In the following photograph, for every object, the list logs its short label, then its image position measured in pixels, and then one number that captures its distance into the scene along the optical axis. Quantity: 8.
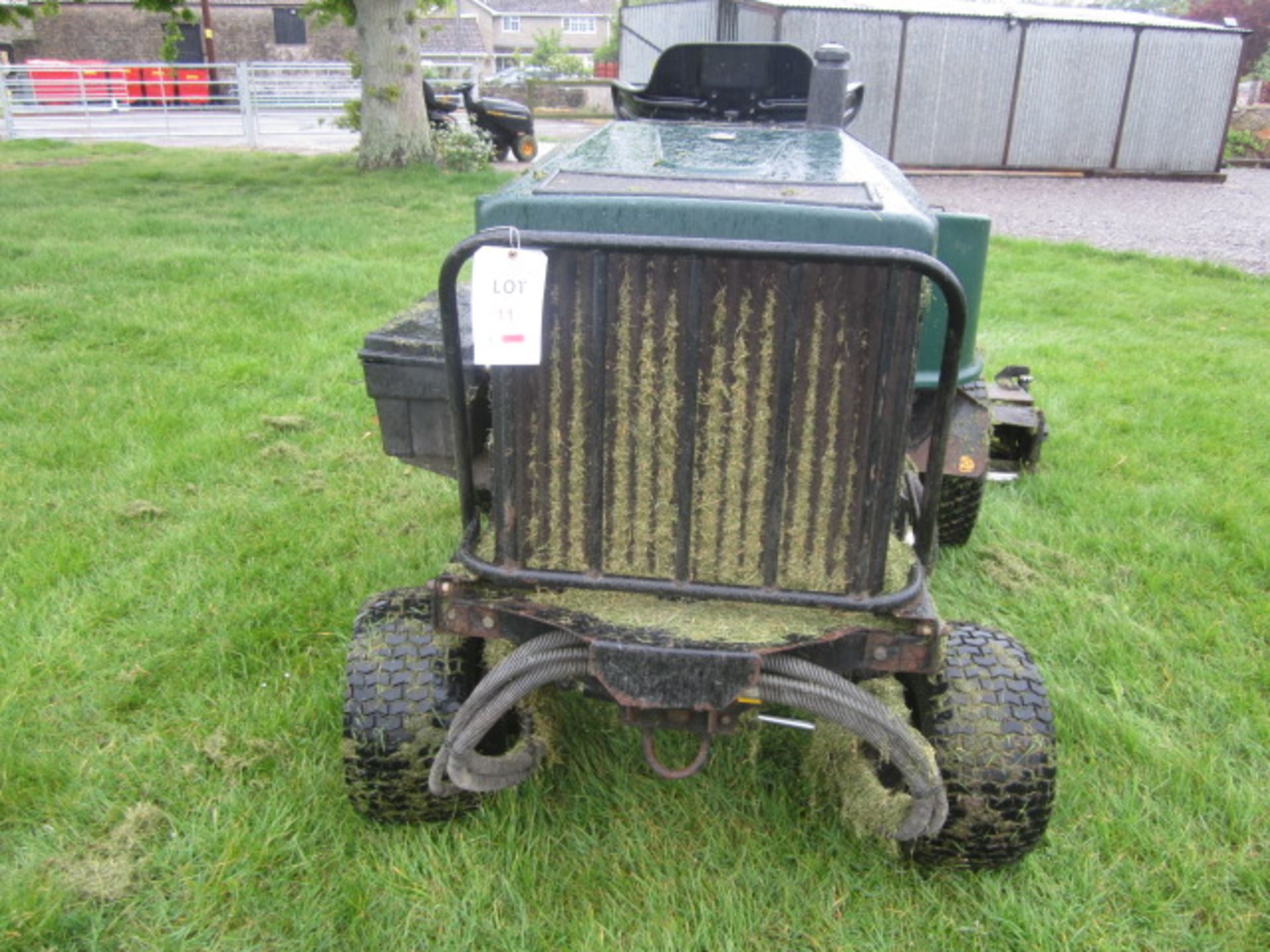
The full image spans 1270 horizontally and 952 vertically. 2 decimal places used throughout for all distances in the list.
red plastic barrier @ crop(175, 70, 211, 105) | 34.06
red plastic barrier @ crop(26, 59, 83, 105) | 22.05
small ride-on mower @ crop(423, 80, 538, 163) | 16.41
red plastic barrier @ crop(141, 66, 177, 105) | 32.41
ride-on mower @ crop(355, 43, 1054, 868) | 2.00
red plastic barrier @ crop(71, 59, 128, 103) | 30.75
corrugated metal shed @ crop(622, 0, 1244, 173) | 15.79
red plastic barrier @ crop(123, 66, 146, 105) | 33.25
